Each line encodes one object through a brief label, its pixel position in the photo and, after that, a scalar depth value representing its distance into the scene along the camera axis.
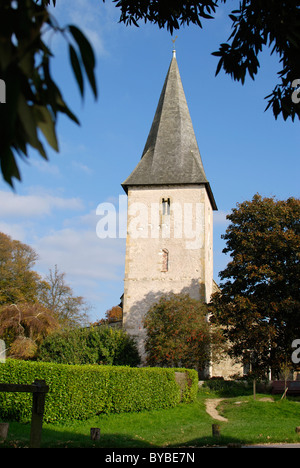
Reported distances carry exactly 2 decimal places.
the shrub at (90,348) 23.77
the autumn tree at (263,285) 24.20
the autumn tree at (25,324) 29.31
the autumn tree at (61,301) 41.38
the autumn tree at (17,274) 37.81
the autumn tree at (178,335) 23.84
